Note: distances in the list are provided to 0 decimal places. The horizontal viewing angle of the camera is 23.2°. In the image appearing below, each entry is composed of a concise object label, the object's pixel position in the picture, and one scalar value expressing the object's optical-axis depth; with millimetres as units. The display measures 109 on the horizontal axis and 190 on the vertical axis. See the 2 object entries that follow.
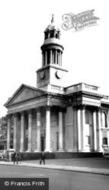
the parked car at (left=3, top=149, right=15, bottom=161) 39053
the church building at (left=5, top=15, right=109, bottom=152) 44750
